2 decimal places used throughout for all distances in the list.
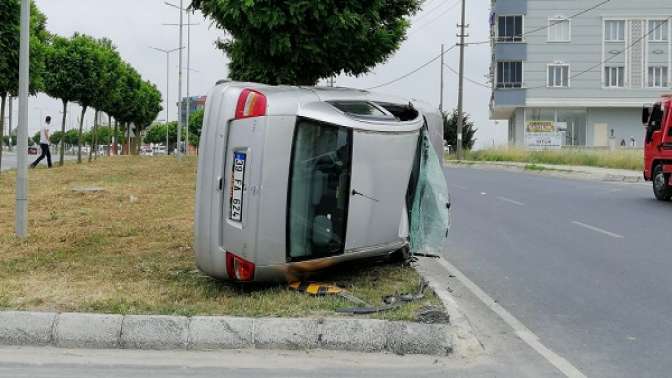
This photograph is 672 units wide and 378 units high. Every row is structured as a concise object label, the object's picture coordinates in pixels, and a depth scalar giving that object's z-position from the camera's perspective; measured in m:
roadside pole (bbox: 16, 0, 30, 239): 9.06
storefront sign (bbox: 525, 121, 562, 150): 53.03
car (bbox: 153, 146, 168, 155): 108.03
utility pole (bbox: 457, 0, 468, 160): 47.69
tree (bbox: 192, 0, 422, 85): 13.10
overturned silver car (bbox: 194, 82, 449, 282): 5.98
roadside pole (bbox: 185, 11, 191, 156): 57.39
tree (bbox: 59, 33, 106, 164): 29.08
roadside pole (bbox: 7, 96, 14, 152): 69.38
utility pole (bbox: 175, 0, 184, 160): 49.36
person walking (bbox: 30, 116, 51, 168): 24.84
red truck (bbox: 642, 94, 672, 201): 17.05
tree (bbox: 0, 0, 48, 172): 16.73
